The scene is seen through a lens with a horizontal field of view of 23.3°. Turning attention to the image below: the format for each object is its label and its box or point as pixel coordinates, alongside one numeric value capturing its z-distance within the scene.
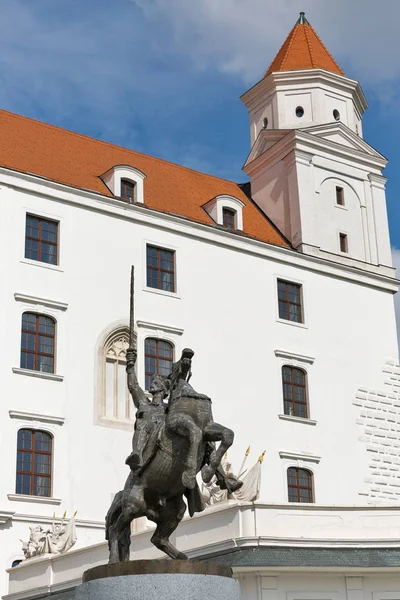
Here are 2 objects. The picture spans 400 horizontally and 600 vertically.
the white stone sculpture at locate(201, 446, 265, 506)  20.73
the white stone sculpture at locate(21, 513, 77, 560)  23.75
